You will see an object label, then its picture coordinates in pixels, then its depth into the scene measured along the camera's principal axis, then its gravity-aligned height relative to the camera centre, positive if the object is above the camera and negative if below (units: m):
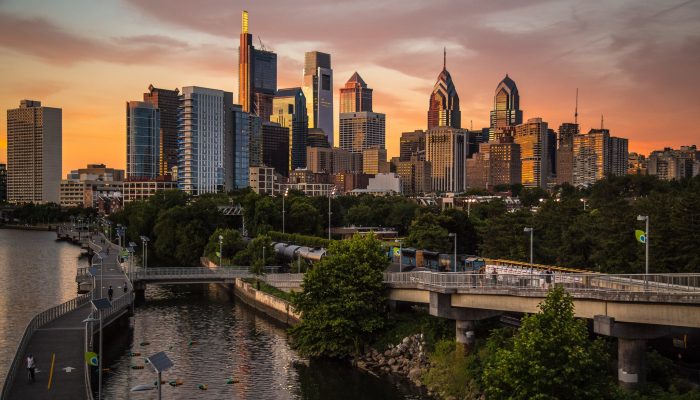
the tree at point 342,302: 56.16 -8.37
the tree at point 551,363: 34.28 -8.03
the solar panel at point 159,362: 29.52 -6.97
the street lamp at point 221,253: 103.34 -8.08
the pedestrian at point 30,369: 42.41 -10.31
